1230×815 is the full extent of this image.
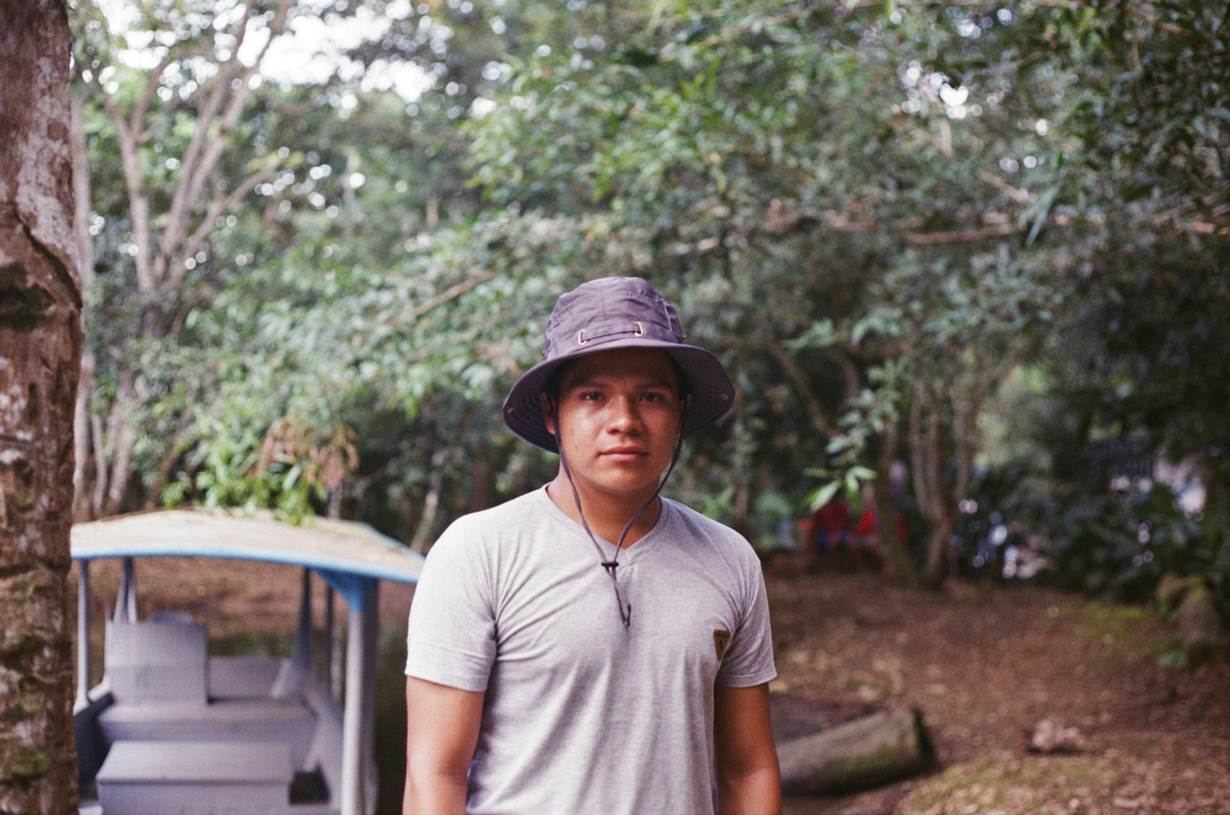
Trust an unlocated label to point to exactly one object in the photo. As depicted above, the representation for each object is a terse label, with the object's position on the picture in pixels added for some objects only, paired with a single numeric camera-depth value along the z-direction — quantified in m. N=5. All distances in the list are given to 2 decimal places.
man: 1.84
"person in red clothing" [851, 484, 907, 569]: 15.95
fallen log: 6.83
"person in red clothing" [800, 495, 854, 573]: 16.03
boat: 4.86
